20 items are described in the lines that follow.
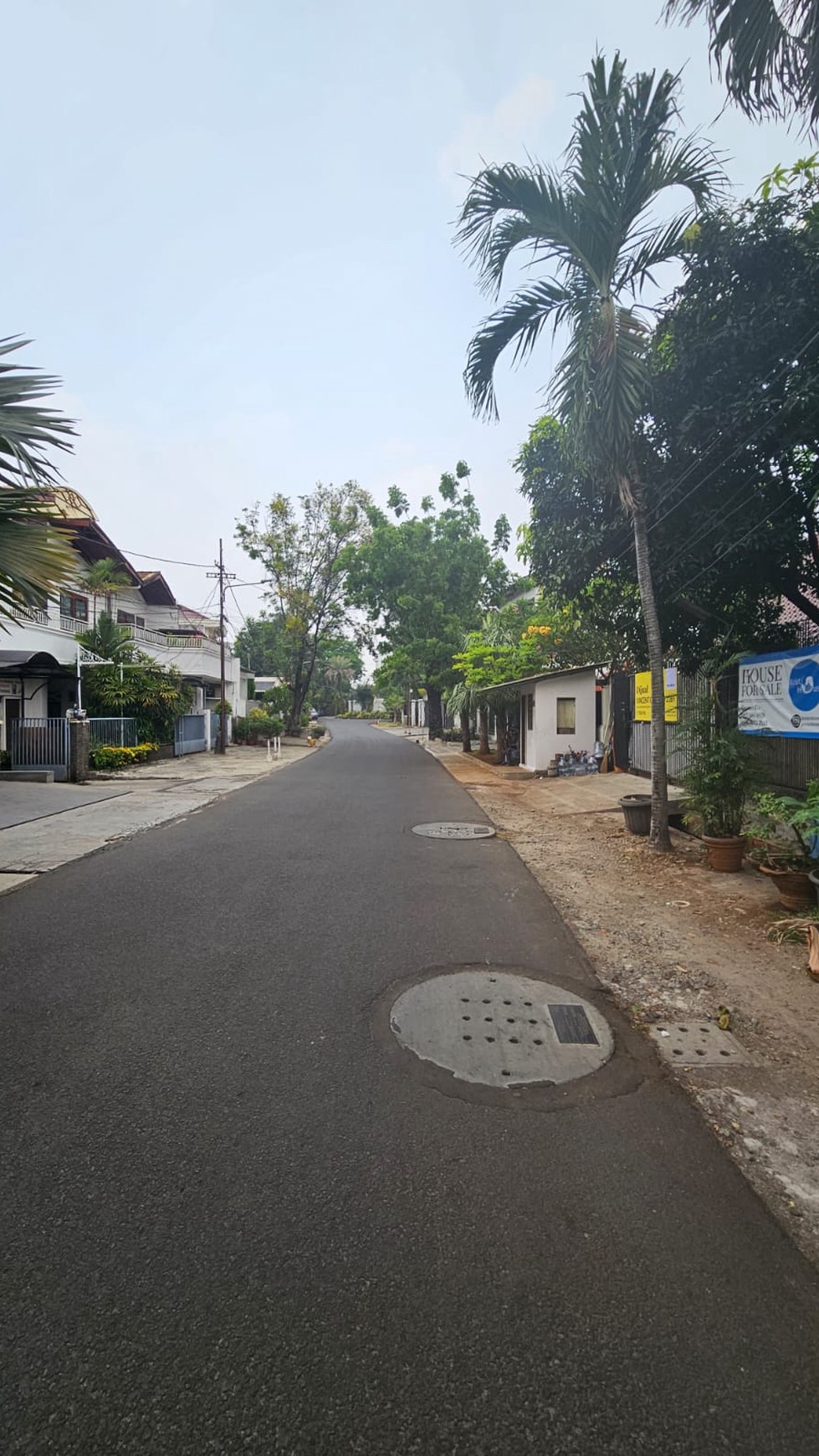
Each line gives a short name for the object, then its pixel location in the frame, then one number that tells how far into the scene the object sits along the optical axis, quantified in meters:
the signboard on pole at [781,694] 6.80
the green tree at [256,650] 61.75
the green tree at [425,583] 26.92
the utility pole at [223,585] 25.86
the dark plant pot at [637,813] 8.68
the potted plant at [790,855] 5.15
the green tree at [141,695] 19.77
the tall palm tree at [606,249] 7.06
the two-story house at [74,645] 17.00
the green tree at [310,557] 36.38
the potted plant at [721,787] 6.71
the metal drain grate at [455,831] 9.24
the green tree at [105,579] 21.45
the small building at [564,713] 17.55
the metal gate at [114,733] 18.47
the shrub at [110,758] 17.67
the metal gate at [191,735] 23.57
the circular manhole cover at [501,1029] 3.12
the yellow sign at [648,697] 12.09
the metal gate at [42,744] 15.88
